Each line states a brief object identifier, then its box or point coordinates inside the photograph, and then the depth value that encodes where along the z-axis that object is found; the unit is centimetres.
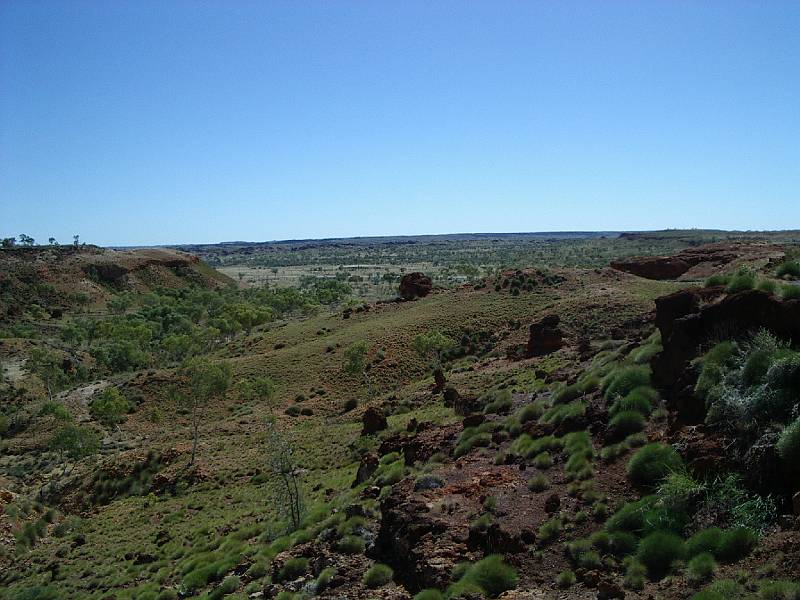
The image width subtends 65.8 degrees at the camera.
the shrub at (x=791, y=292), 1215
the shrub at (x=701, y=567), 827
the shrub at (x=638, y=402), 1327
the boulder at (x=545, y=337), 3572
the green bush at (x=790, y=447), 894
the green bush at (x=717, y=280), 1481
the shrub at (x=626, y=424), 1284
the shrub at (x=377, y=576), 1154
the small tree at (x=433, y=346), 4491
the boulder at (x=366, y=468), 1955
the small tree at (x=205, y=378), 3978
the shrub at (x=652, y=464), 1085
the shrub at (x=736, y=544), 840
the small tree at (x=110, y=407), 4203
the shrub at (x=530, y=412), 1677
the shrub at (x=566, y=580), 937
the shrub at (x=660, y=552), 894
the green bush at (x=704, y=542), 876
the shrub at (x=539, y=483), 1241
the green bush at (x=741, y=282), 1342
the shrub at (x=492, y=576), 966
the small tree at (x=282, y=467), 1964
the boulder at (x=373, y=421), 2914
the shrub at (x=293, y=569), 1344
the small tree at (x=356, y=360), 4362
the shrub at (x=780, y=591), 700
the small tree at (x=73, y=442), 3669
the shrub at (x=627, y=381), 1441
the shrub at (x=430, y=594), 986
